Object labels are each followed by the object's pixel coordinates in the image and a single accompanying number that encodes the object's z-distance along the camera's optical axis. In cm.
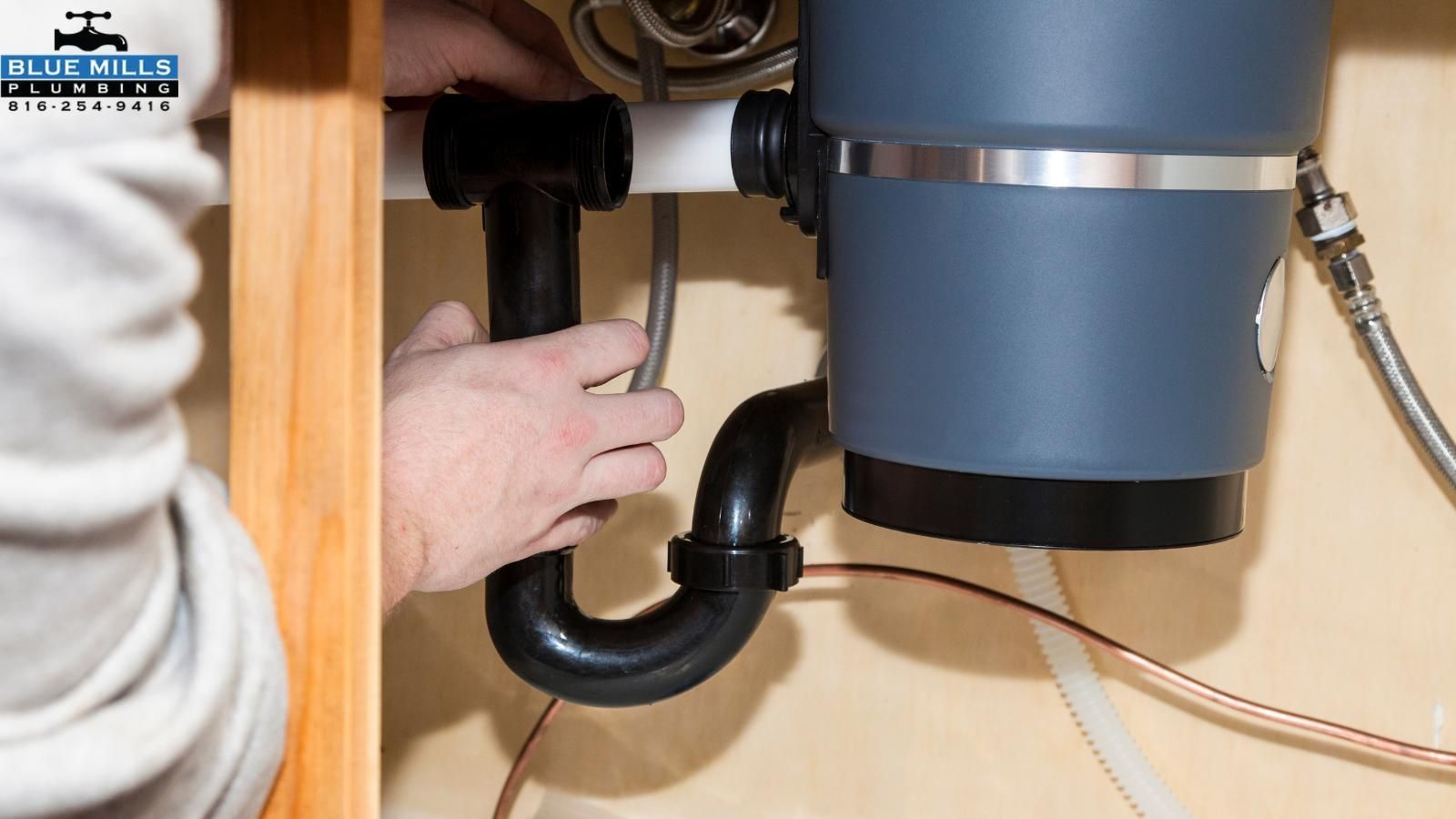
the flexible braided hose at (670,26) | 67
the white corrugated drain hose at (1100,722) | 76
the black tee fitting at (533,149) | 56
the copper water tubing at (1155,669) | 69
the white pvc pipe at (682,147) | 58
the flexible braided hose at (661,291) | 79
